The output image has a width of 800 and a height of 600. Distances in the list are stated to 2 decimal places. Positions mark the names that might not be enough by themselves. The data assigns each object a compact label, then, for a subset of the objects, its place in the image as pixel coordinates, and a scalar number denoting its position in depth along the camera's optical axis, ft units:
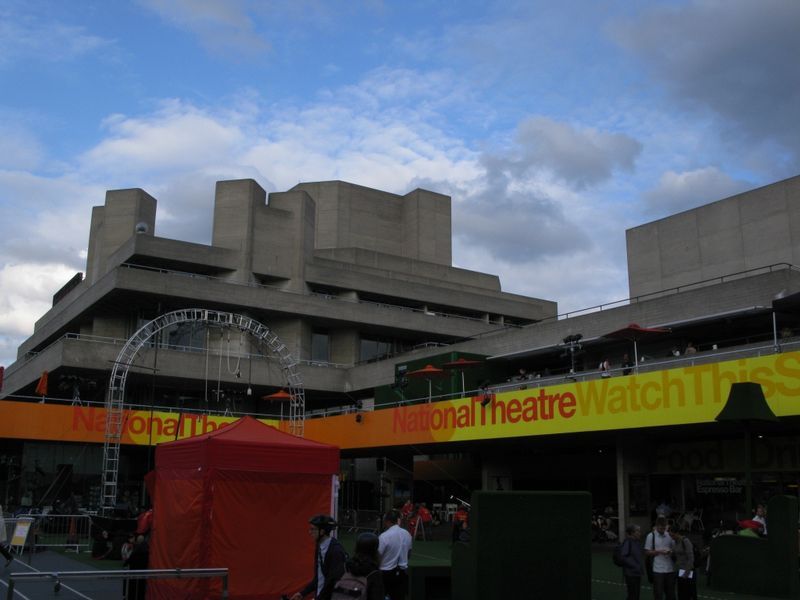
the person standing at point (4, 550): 58.79
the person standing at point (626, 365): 79.53
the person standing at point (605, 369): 83.55
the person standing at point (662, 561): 40.19
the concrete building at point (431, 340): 83.30
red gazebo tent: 42.45
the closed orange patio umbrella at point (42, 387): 118.01
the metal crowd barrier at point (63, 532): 83.82
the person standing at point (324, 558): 28.07
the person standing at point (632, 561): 38.91
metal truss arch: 96.02
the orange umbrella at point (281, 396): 113.91
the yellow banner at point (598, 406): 65.82
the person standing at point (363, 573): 22.34
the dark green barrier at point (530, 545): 31.07
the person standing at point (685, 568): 40.91
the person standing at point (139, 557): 43.01
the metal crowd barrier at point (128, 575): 26.71
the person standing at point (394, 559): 34.99
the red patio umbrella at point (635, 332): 83.15
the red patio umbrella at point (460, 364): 100.73
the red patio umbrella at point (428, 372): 99.91
